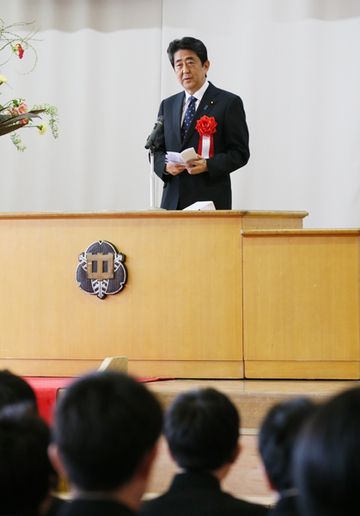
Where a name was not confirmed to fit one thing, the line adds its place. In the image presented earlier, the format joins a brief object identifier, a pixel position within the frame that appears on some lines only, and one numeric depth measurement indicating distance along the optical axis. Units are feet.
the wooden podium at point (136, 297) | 40.43
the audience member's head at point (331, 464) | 15.42
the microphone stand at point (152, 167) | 41.65
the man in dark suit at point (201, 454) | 27.05
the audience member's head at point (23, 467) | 21.83
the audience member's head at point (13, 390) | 32.68
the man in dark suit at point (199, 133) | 42.87
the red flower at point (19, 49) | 41.78
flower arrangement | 41.27
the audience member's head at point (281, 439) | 25.46
